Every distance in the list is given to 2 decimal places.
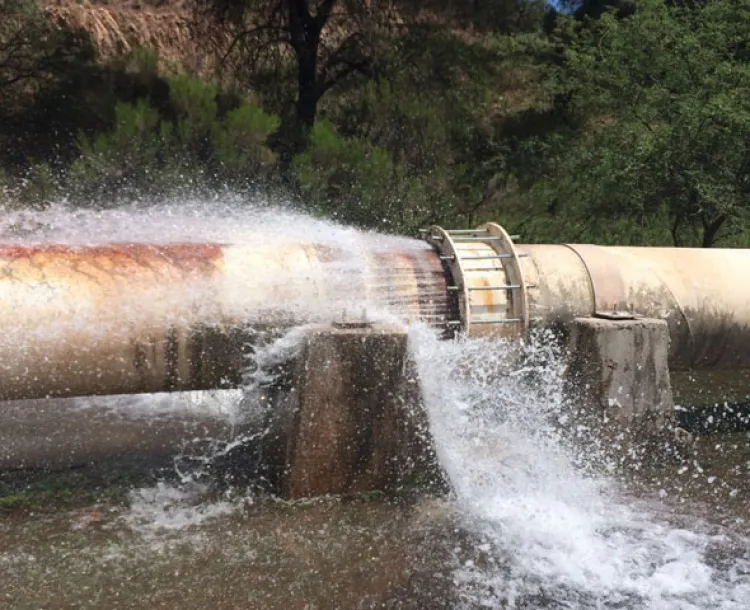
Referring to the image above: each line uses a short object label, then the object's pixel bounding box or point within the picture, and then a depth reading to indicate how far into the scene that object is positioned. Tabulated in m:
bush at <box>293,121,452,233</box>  8.05
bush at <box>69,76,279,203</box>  7.60
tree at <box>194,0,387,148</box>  10.36
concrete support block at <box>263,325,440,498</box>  3.45
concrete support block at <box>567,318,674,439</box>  3.98
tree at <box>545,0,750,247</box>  7.40
